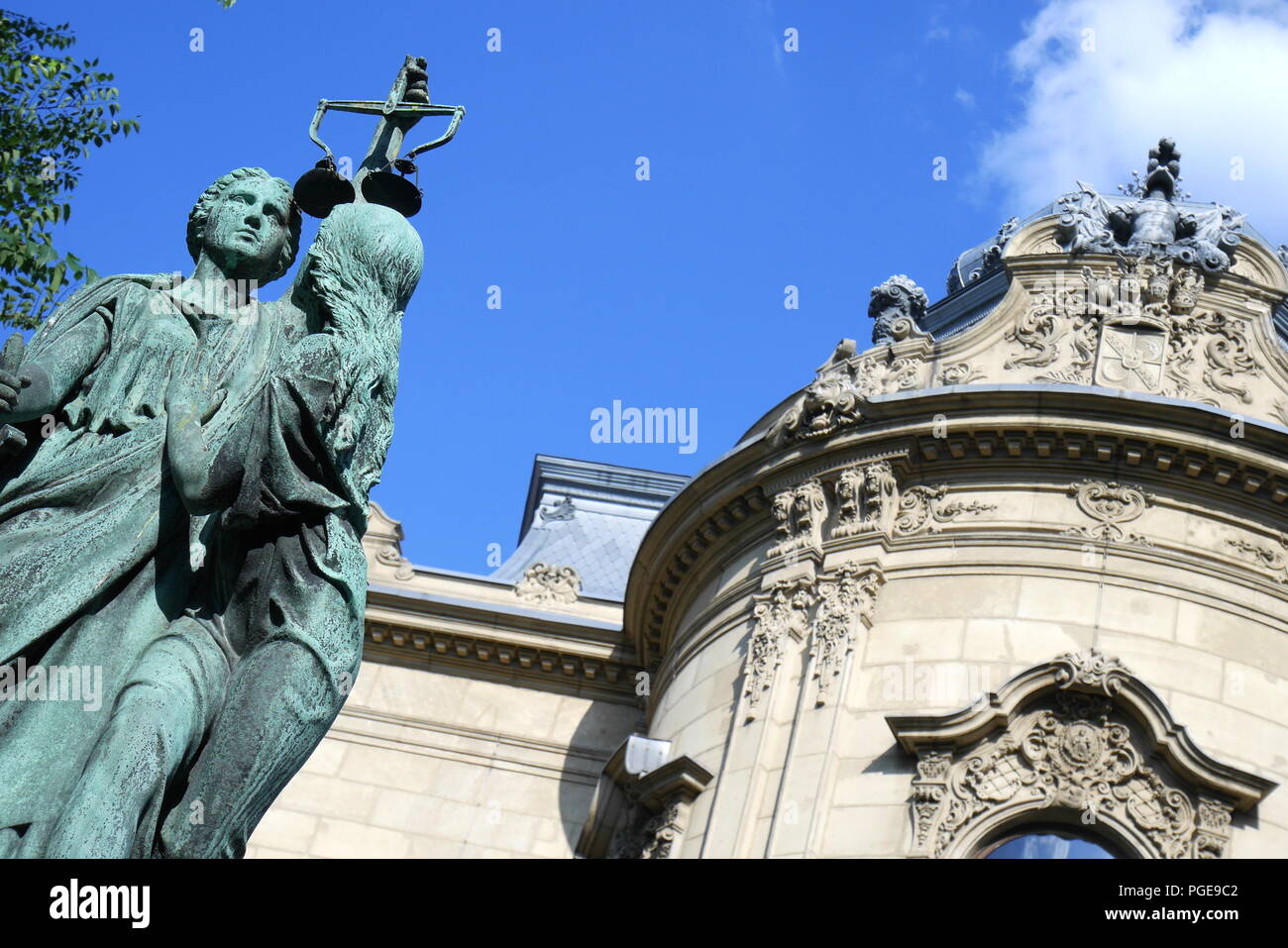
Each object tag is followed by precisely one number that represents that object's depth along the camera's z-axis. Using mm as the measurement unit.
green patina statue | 3418
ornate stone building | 14633
